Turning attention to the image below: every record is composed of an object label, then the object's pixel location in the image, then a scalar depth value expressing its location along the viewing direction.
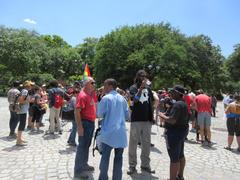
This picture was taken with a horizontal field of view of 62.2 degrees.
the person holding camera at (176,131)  3.58
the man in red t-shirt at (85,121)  3.79
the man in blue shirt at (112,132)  3.31
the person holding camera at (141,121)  4.17
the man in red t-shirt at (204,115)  6.94
